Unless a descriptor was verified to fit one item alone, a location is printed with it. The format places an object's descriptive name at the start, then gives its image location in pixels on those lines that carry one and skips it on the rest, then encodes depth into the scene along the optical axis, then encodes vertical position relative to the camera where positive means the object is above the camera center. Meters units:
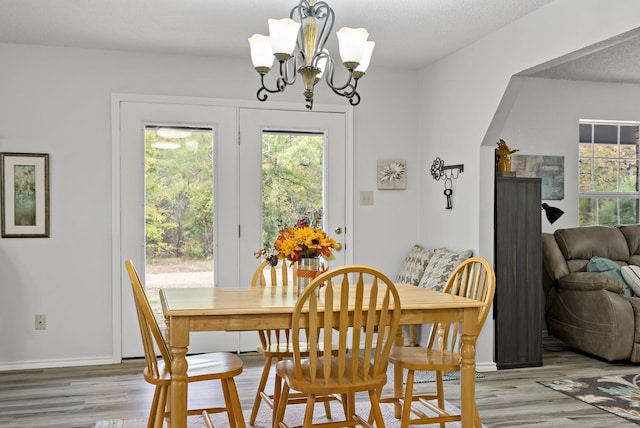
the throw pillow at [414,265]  4.95 -0.43
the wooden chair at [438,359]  2.90 -0.71
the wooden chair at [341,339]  2.49 -0.51
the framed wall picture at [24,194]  4.56 +0.13
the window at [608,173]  5.97 +0.39
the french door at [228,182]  4.78 +0.24
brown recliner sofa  4.66 -0.65
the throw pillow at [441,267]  4.49 -0.40
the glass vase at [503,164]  4.68 +0.36
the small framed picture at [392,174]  5.35 +0.33
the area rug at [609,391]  3.63 -1.13
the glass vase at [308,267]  2.99 -0.26
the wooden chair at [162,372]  2.60 -0.70
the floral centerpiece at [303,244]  2.91 -0.15
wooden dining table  2.50 -0.43
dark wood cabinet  4.55 -0.44
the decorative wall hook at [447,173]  4.84 +0.32
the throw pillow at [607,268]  5.05 -0.45
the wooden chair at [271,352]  3.29 -0.74
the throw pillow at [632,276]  5.00 -0.51
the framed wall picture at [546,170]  5.67 +0.39
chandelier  2.83 +0.78
